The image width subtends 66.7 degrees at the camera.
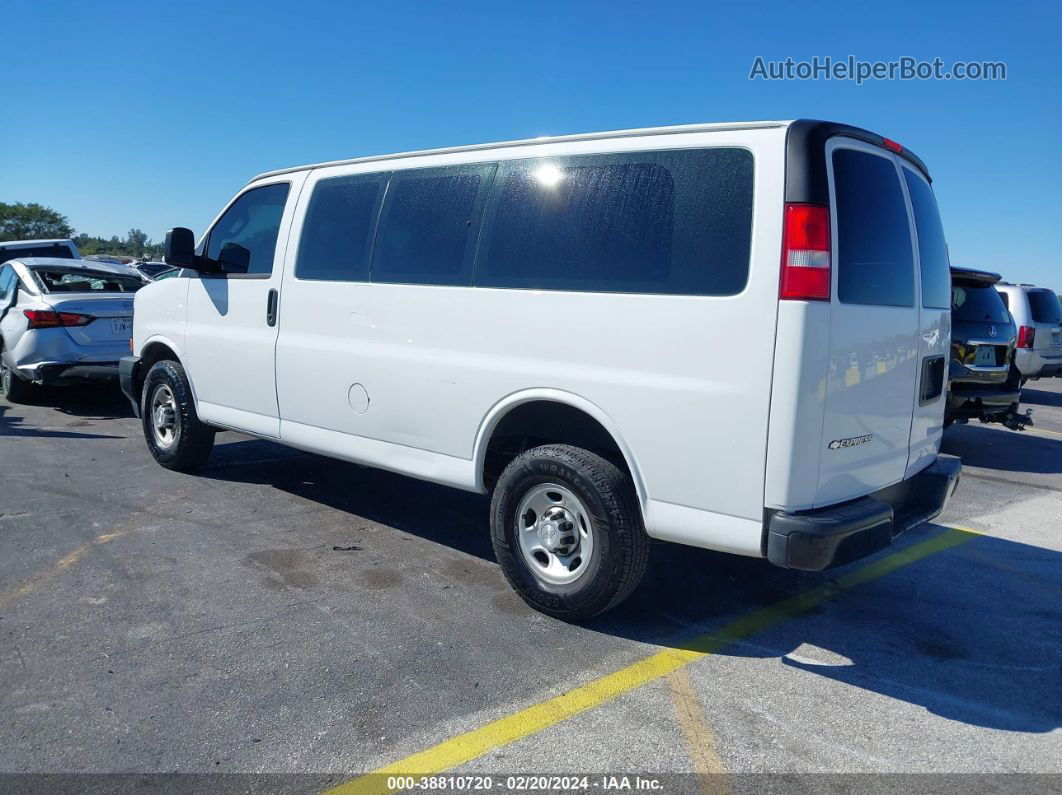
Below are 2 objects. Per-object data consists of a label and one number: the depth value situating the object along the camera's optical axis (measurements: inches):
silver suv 497.4
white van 130.0
